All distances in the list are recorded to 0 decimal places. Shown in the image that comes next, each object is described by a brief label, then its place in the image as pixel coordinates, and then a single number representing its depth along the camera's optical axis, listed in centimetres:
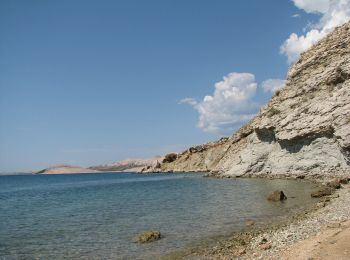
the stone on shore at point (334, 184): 3241
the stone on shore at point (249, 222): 2098
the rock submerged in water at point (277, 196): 2948
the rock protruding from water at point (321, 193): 2919
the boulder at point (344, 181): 3494
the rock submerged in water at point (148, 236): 1861
